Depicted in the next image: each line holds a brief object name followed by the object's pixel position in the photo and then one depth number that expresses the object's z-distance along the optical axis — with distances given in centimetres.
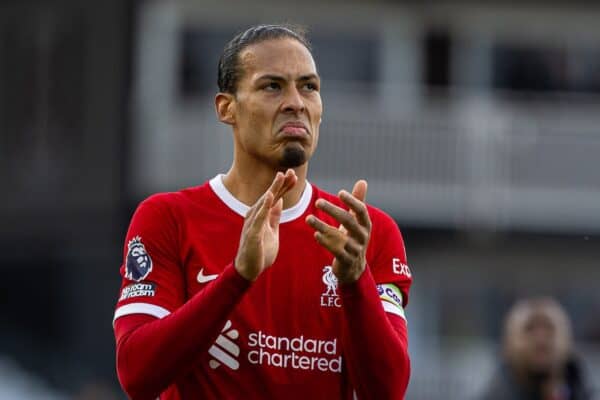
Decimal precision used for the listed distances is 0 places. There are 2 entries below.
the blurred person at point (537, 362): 1922
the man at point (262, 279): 1113
